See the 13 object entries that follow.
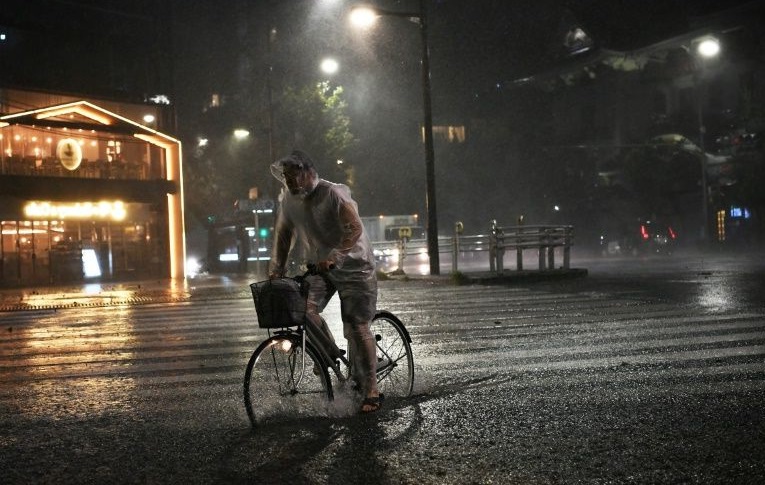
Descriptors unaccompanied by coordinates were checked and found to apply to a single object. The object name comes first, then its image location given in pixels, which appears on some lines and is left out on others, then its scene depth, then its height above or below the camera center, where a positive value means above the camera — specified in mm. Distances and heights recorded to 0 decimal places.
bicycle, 5414 -816
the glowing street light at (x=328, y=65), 31484 +7119
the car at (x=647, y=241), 40750 -262
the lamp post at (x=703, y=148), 39250 +4143
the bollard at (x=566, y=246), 21922 -193
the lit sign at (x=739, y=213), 43809 +1041
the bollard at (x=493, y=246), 20812 -109
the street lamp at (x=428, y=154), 22922 +2572
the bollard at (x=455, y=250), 23094 -190
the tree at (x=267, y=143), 43188 +5889
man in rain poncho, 5832 -16
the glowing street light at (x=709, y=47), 33156 +7584
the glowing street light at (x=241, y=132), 35609 +5291
